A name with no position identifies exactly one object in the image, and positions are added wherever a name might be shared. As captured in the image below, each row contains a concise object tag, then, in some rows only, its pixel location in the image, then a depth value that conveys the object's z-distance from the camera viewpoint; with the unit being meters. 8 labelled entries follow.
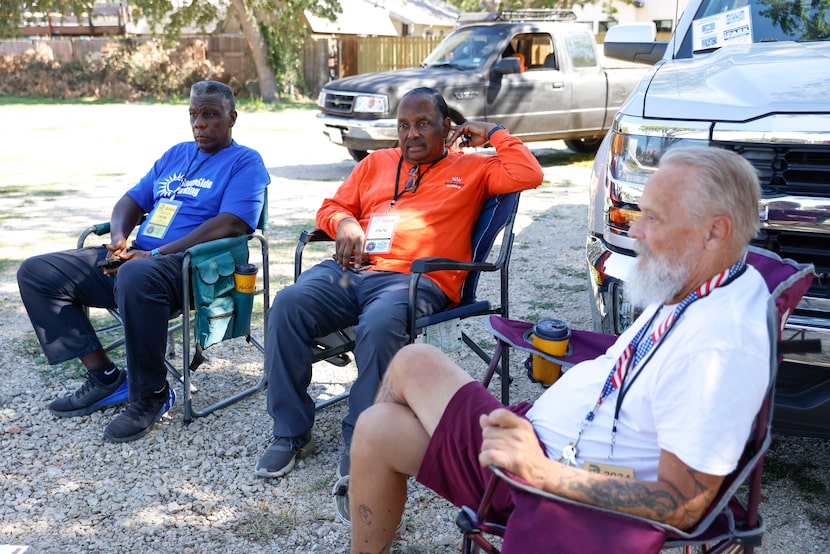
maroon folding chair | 1.82
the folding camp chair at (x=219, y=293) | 3.73
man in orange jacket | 3.33
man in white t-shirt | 1.79
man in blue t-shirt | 3.67
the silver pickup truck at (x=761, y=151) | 2.69
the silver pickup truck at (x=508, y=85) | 10.49
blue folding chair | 3.36
